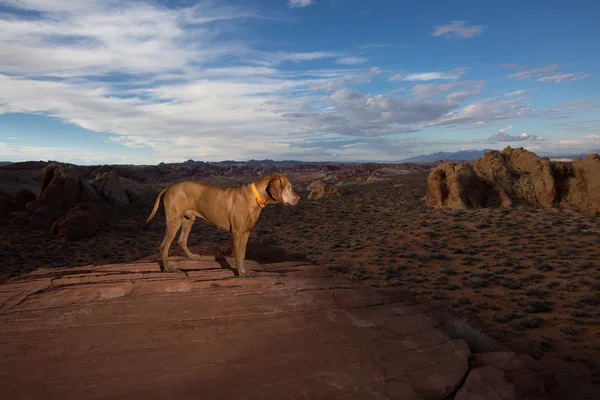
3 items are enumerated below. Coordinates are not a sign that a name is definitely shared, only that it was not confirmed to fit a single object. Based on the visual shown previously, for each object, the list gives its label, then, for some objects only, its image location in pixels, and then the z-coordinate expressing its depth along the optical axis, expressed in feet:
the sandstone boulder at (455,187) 104.74
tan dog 20.75
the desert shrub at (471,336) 18.42
